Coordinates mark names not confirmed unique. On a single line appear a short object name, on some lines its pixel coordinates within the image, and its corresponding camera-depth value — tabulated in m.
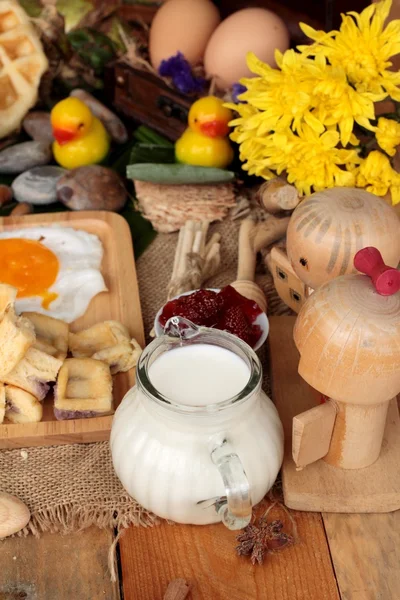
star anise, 0.53
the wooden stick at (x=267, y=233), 0.65
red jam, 0.58
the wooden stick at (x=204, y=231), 0.67
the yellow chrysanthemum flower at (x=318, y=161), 0.62
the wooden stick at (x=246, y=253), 0.63
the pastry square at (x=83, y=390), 0.57
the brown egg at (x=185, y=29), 0.76
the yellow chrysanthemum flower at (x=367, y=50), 0.61
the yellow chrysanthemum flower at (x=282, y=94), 0.62
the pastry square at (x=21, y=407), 0.57
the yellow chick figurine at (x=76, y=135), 0.72
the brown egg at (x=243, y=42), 0.73
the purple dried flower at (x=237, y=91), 0.72
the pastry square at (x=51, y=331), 0.59
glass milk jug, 0.51
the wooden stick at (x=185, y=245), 0.65
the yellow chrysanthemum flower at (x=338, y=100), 0.61
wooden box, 0.75
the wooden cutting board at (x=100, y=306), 0.57
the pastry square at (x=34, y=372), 0.56
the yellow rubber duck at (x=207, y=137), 0.70
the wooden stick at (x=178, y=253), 0.66
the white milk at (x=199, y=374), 0.52
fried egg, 0.63
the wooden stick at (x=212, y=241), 0.67
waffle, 0.76
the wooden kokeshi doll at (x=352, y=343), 0.50
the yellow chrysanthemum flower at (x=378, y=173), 0.62
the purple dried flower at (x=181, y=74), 0.74
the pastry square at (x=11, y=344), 0.55
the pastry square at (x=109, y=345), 0.59
